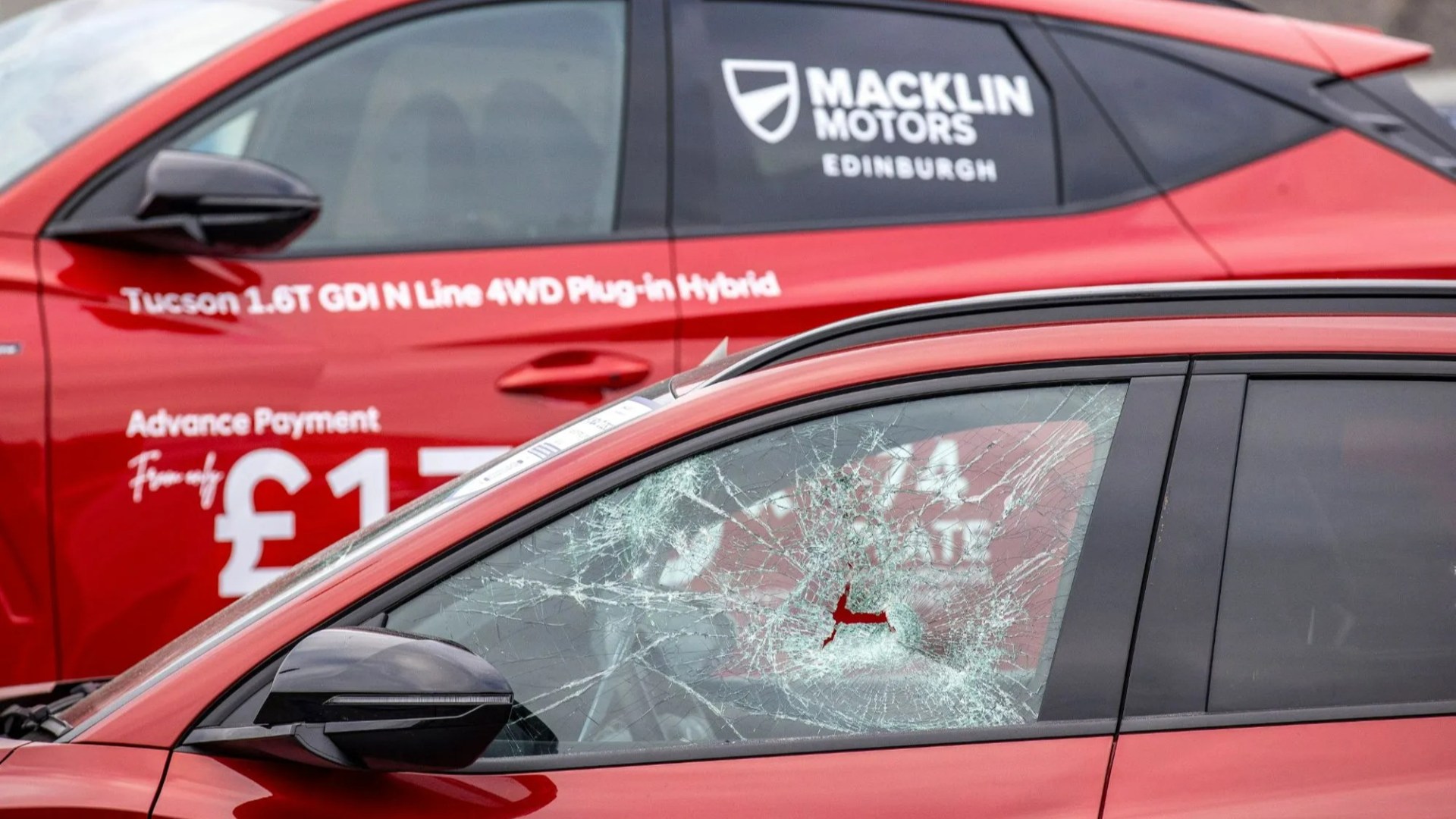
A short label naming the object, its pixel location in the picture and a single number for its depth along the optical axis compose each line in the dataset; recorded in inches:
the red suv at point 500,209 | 434.9
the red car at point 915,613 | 387.5
